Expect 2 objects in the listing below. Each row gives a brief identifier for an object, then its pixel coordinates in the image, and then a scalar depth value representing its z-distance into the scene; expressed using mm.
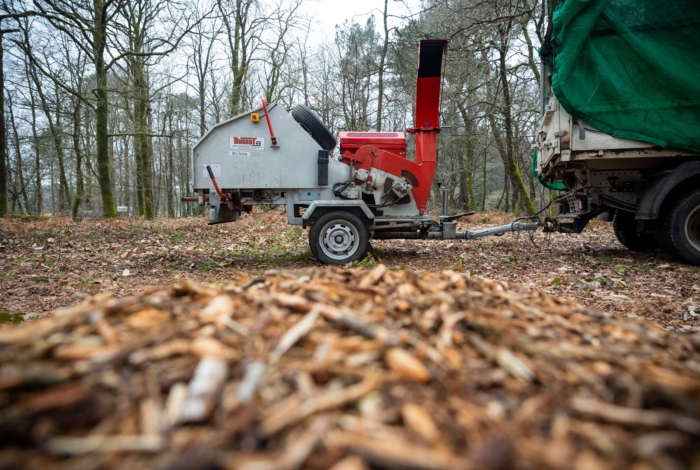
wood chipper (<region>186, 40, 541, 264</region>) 6531
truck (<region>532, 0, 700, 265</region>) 5590
